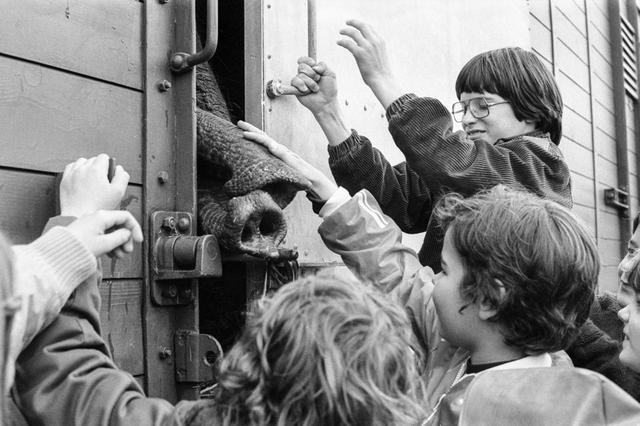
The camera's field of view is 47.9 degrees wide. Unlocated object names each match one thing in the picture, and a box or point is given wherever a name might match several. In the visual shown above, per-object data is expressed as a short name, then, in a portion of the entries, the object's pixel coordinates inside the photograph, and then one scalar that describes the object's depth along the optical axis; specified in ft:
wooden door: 4.37
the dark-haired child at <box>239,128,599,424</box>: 4.19
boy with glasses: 5.77
